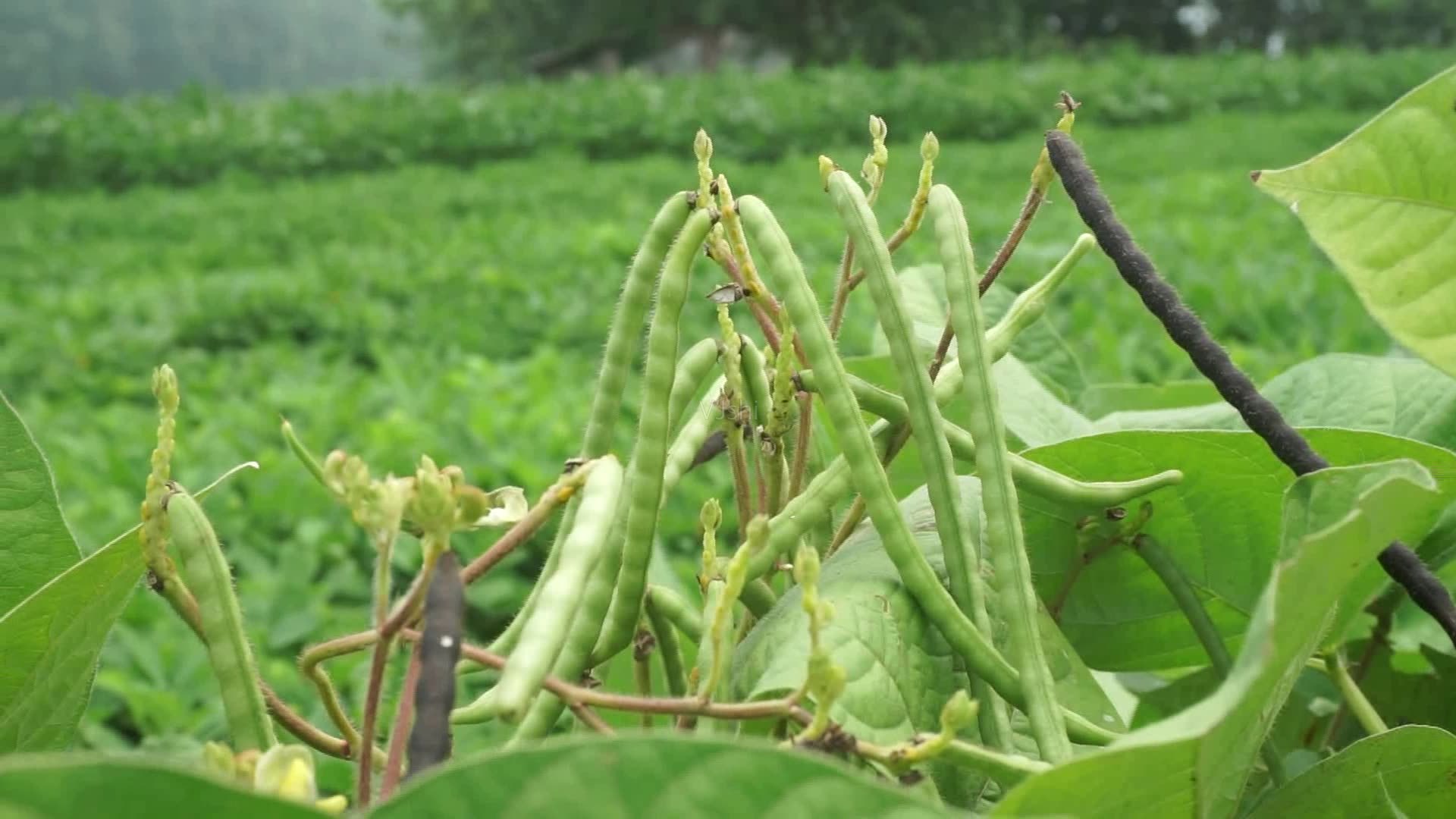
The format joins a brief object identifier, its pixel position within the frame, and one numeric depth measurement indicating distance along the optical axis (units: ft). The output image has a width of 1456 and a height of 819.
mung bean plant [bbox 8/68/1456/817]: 0.84
